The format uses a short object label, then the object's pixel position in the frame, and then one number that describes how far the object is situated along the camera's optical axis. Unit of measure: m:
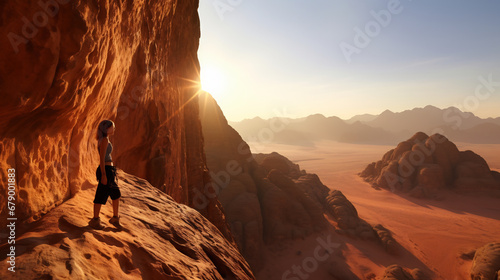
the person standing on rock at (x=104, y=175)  3.08
